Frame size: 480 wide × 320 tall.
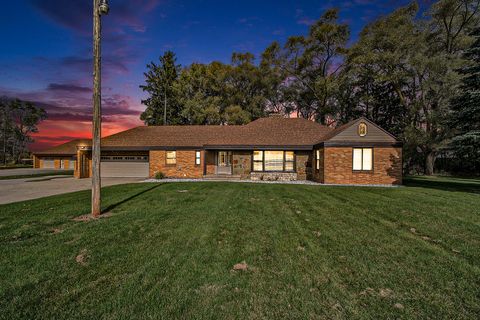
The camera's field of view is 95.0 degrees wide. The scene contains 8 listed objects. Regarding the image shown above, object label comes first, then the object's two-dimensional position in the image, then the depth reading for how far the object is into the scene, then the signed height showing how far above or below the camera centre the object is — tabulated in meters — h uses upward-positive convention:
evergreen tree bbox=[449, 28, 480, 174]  12.05 +2.74
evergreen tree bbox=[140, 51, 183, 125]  38.06 +11.84
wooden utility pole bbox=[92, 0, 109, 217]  7.05 +1.72
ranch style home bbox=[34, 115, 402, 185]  15.84 +0.63
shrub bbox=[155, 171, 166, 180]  17.97 -1.22
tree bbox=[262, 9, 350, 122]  29.55 +14.40
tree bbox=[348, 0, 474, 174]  22.28 +10.69
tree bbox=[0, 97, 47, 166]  47.50 +7.73
